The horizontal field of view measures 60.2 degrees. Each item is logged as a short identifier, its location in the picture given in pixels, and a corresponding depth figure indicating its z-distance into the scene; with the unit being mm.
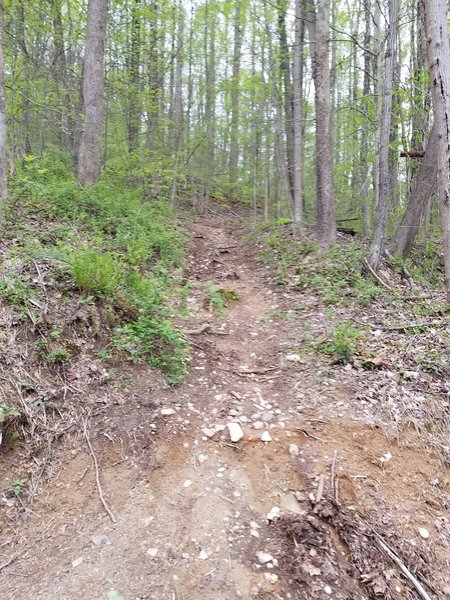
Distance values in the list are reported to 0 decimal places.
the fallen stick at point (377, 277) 6473
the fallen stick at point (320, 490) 2877
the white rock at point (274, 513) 2800
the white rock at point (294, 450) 3336
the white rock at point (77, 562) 2512
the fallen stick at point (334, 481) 2941
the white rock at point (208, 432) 3504
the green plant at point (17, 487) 2893
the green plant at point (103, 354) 3988
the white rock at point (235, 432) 3449
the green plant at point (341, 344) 4461
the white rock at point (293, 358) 4630
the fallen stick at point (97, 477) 2821
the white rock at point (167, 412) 3622
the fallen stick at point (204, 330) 5119
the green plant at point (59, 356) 3686
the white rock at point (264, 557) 2520
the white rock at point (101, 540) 2635
